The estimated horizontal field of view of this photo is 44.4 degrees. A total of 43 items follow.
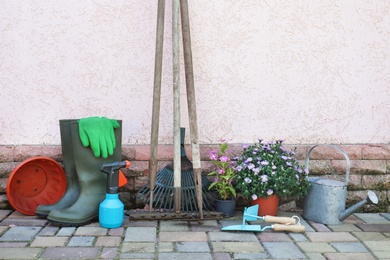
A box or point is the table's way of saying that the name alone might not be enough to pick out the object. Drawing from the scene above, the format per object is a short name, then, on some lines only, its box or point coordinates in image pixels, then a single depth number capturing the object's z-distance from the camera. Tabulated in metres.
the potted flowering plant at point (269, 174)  3.38
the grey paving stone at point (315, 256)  2.74
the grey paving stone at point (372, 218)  3.52
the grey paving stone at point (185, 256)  2.69
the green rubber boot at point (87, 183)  3.22
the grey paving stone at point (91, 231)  3.07
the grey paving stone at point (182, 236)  2.99
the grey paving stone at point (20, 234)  2.95
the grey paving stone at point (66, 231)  3.05
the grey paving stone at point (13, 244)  2.82
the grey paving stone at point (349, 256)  2.75
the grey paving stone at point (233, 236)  3.03
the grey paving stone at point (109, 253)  2.69
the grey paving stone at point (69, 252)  2.68
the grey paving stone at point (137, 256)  2.69
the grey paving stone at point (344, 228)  3.29
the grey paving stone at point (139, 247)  2.79
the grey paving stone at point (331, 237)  3.07
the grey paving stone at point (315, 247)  2.87
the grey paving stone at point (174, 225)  3.20
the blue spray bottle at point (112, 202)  3.17
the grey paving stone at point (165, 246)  2.80
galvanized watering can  3.41
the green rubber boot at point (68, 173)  3.43
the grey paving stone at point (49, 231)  3.05
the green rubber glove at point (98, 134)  3.33
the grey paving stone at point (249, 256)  2.72
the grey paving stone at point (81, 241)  2.87
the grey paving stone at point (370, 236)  3.10
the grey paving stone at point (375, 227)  3.30
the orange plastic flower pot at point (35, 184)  3.47
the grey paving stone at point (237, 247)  2.83
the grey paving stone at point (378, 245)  2.91
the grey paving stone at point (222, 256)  2.70
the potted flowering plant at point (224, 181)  3.47
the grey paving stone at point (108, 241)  2.88
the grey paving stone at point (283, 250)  2.77
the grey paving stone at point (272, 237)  3.04
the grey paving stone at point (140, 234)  2.98
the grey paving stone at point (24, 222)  3.24
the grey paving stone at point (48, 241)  2.86
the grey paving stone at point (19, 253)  2.65
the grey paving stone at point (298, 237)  3.06
